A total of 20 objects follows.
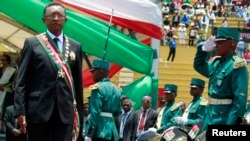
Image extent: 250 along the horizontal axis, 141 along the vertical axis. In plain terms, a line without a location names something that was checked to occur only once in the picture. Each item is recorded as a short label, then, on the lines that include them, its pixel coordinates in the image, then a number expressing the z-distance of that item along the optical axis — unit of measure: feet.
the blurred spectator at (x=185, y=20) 143.61
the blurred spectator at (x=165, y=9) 152.46
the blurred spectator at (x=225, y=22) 139.64
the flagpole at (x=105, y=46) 49.87
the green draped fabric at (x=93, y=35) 48.32
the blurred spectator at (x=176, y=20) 143.74
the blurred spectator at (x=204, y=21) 140.36
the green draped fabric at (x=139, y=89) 54.24
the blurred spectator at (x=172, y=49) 120.42
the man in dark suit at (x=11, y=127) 46.64
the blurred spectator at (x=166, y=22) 142.82
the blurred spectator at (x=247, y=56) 117.86
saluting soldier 28.22
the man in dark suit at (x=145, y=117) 54.19
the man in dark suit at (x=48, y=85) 25.26
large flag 52.60
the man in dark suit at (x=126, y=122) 56.85
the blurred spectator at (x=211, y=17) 142.01
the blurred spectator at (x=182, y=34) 135.33
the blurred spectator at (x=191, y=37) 132.16
